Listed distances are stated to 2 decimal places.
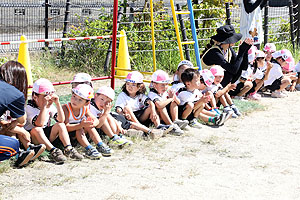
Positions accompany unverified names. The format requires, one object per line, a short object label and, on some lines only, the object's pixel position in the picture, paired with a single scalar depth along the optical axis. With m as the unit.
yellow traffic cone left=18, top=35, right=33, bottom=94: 7.89
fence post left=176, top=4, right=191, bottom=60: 10.39
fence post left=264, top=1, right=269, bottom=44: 11.60
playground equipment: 7.80
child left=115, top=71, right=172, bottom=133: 6.43
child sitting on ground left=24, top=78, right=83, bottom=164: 5.30
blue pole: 7.89
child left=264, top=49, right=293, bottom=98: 9.43
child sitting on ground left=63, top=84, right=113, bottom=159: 5.52
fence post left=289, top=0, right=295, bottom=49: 12.30
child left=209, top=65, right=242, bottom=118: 7.63
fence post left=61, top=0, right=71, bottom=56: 11.00
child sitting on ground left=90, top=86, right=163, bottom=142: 5.81
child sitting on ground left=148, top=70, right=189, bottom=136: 6.64
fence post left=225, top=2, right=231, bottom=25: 11.06
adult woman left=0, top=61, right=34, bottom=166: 4.39
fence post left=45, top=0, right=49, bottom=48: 11.24
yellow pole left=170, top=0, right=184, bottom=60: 7.75
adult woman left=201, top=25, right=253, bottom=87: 8.22
